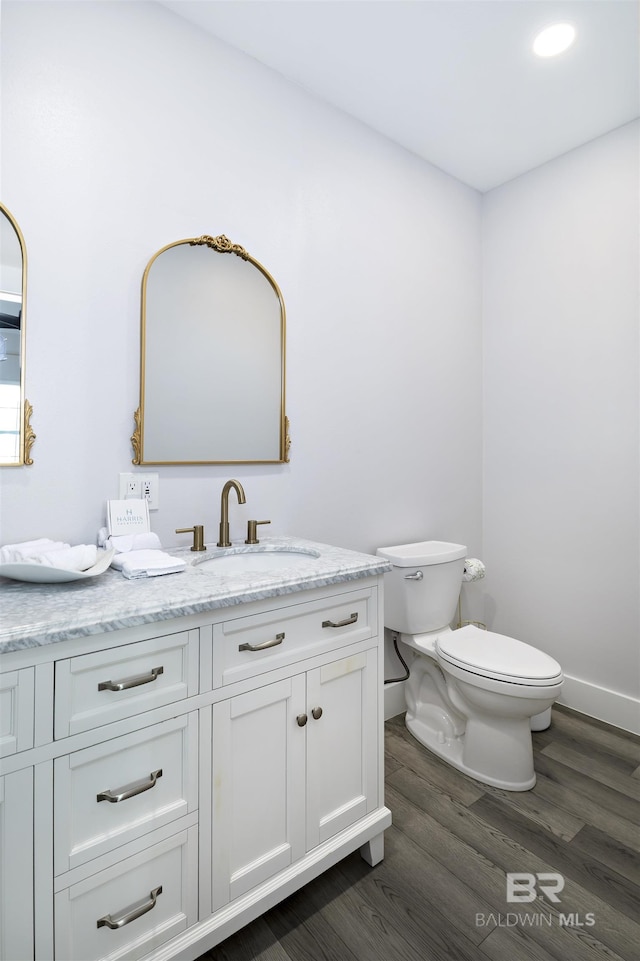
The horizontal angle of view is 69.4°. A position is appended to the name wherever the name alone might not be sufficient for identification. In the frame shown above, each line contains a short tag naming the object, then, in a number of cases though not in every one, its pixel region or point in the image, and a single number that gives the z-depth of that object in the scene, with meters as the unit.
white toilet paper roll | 2.21
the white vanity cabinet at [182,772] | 0.83
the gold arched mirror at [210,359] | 1.50
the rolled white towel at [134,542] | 1.30
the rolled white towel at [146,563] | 1.14
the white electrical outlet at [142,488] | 1.44
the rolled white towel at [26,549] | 1.09
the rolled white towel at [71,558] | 1.07
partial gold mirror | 1.23
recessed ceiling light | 1.63
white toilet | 1.65
